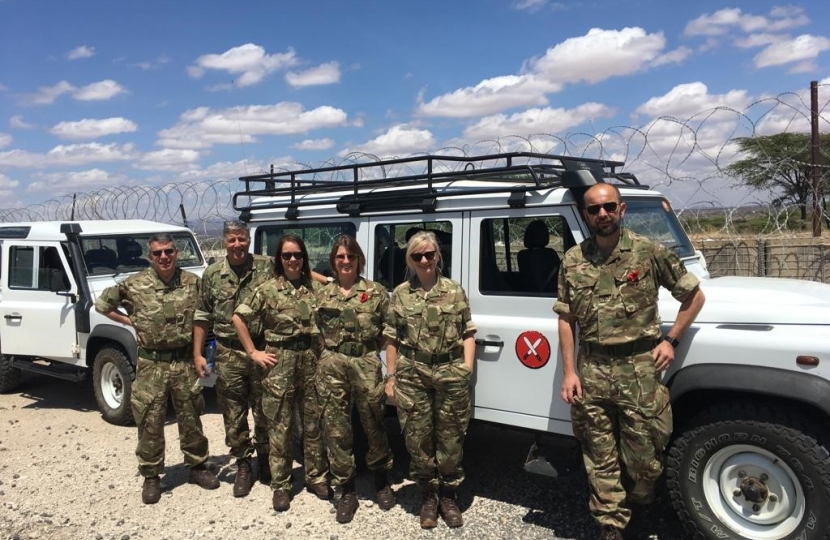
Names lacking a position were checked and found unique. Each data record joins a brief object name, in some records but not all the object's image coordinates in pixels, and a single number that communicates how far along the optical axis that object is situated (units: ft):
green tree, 72.28
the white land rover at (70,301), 21.35
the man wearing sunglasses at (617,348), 10.80
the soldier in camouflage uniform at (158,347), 14.89
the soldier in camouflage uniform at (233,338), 14.61
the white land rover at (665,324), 10.43
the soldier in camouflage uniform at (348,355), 13.14
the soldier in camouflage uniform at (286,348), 13.84
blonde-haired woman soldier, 12.32
